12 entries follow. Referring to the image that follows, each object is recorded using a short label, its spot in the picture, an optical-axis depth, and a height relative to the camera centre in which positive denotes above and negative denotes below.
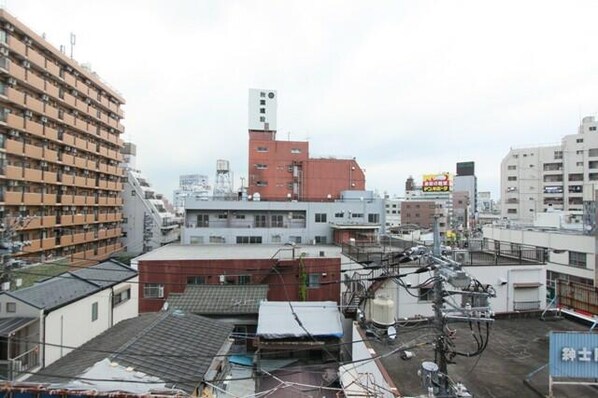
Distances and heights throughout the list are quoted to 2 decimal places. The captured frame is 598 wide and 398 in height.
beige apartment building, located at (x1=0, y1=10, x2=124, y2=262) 28.91 +5.04
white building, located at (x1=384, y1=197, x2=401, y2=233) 90.44 -2.15
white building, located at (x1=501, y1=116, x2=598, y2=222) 53.19 +5.15
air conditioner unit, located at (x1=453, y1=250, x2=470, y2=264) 16.64 -2.66
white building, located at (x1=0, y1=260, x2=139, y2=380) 10.21 -3.93
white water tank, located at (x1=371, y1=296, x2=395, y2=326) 13.02 -4.12
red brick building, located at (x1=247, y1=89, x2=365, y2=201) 48.09 +4.11
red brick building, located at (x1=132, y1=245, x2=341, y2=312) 22.70 -4.88
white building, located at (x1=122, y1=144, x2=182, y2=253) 49.16 -2.85
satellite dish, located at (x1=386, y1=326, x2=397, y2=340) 10.16 -3.80
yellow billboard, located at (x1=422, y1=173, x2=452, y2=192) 81.31 +5.18
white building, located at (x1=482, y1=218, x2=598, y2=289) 28.47 -3.68
